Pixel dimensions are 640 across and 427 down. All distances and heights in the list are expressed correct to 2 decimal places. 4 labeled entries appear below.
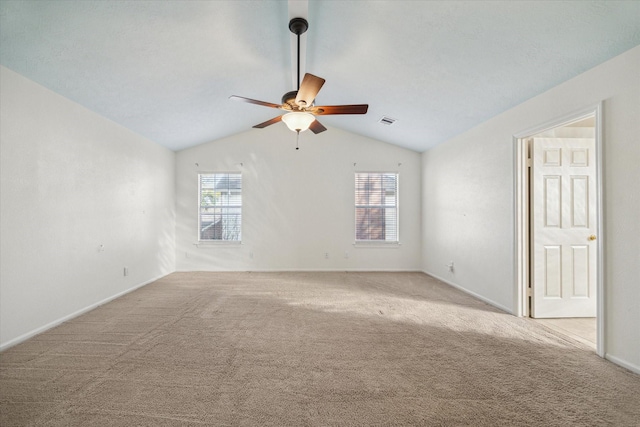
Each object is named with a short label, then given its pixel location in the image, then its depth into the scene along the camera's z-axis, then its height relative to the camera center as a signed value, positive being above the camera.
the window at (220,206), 5.87 +0.22
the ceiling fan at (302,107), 2.37 +1.01
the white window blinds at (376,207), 5.90 +0.21
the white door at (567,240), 3.21 -0.27
